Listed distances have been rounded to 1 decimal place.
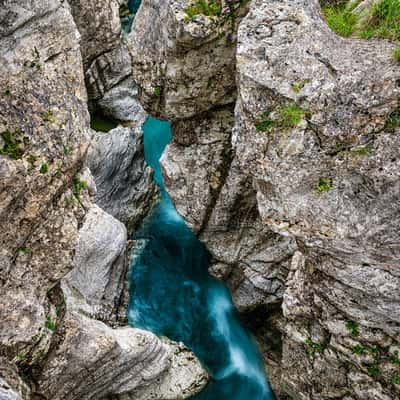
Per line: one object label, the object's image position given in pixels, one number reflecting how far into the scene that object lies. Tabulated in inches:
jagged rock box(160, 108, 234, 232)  507.2
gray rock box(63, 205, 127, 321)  518.0
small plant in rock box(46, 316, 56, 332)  345.4
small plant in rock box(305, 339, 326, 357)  405.7
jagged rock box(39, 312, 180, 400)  381.4
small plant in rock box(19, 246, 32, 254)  311.4
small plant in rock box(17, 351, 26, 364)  321.0
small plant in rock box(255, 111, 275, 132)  338.6
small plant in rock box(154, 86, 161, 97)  481.1
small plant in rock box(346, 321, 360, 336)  363.3
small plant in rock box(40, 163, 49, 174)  291.3
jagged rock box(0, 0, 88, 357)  272.8
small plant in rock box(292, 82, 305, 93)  321.4
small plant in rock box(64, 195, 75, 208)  329.1
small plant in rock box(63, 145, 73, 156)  305.8
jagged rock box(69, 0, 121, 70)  587.2
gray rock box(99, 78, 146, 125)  745.0
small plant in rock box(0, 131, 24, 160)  272.3
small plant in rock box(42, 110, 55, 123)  291.3
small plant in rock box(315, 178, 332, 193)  328.5
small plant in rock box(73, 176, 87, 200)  340.5
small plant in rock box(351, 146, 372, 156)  305.4
